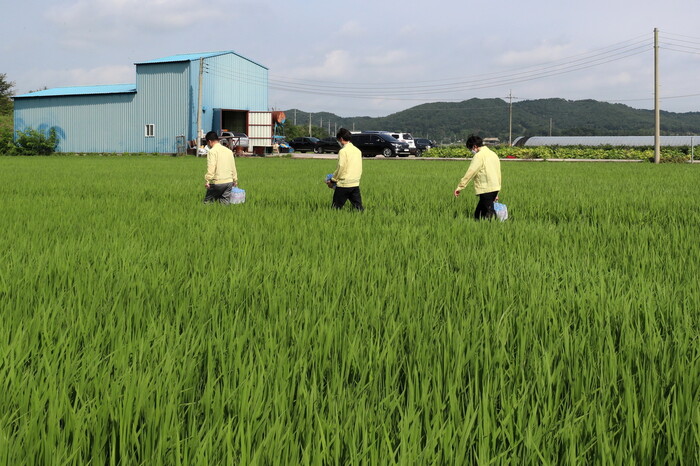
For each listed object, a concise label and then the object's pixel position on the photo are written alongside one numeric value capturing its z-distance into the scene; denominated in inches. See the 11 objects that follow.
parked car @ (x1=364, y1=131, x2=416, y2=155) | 1638.8
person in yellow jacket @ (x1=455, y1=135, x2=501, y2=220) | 317.1
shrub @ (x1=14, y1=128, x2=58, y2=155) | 1596.9
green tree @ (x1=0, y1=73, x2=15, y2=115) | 2447.1
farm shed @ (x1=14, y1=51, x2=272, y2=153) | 1529.3
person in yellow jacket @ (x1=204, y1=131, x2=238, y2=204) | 376.2
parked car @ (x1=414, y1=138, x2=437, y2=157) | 1726.1
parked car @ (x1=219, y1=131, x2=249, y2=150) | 1434.5
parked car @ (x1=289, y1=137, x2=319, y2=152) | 1834.4
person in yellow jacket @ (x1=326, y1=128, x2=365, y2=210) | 347.9
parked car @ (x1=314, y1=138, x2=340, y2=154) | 1779.0
